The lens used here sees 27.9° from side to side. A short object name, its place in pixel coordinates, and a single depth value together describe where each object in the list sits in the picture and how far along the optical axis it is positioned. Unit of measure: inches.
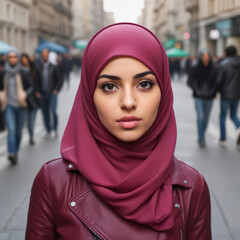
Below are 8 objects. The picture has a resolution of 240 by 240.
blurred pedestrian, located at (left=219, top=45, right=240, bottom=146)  364.8
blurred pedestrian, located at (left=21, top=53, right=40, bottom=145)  347.2
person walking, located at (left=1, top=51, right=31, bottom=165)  311.3
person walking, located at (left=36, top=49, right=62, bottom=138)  411.5
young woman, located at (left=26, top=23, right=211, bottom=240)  65.8
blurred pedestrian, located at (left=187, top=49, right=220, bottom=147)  354.9
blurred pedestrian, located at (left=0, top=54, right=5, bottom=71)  492.5
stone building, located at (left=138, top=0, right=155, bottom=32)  4810.5
